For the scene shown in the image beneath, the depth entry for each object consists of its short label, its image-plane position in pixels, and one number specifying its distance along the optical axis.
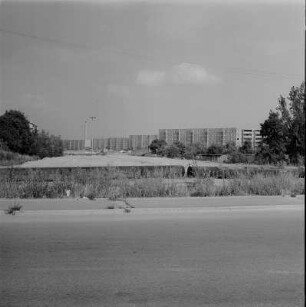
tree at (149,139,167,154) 118.50
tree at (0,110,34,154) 62.88
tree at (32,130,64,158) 67.85
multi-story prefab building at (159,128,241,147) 150.62
